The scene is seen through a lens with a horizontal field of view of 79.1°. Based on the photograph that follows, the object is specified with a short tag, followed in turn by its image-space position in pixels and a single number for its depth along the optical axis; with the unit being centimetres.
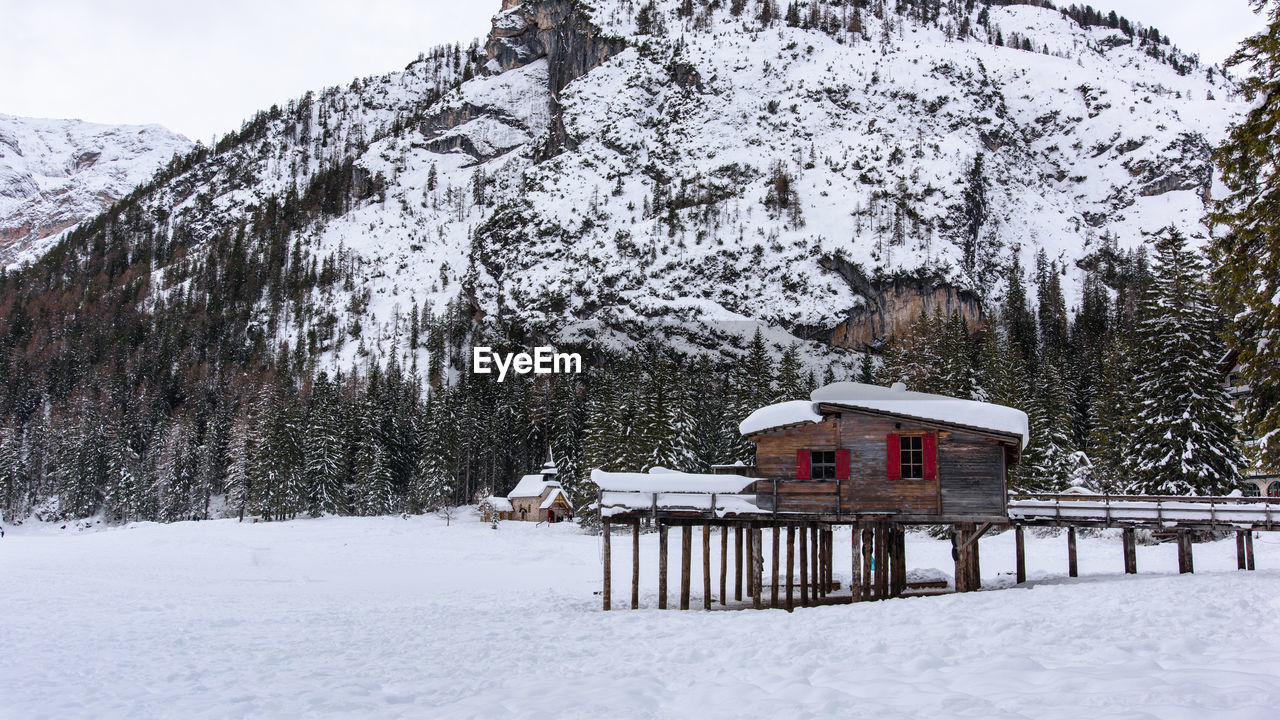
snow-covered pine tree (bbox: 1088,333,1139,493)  3725
